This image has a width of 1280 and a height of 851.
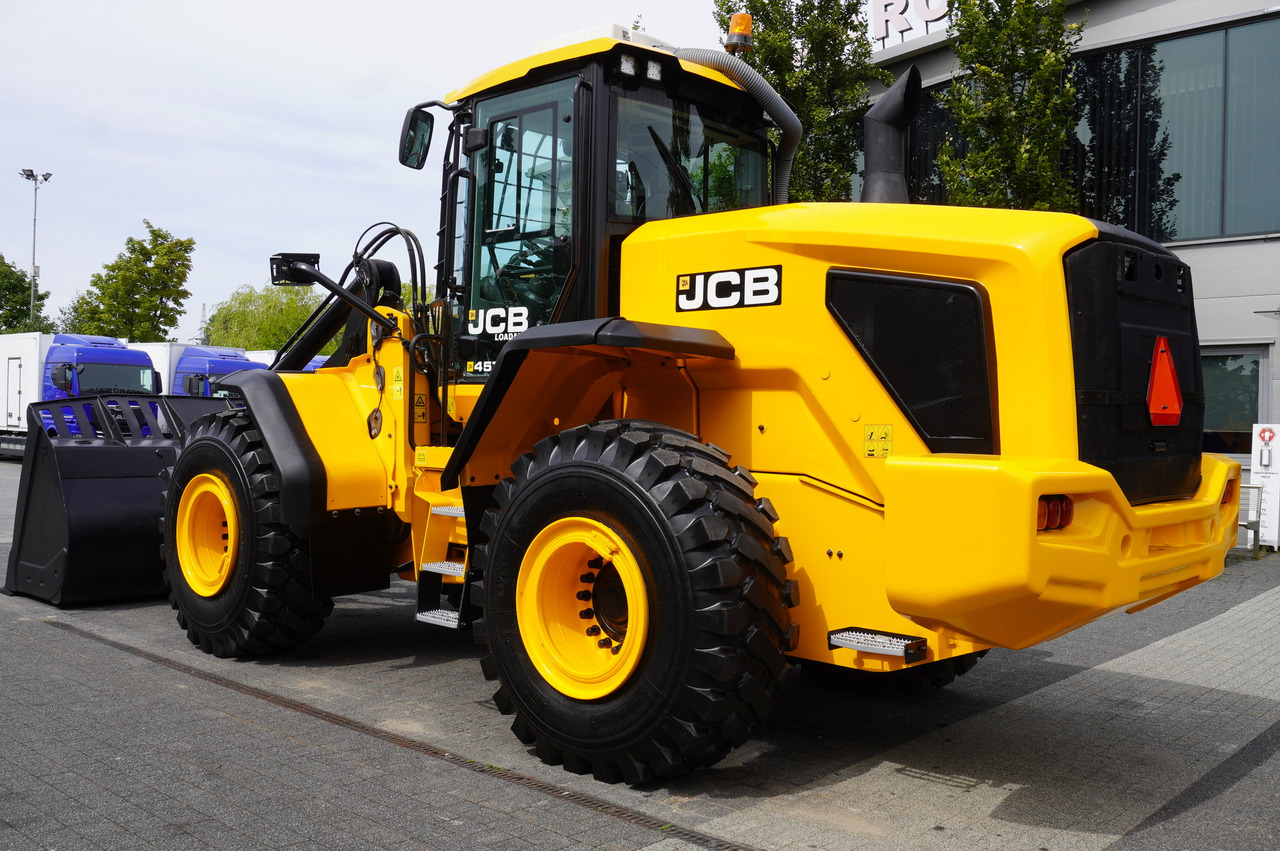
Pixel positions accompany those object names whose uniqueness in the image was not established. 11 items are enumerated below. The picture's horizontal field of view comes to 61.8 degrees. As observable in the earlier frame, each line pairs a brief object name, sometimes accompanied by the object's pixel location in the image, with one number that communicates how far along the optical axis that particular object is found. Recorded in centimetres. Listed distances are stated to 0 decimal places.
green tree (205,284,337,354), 5038
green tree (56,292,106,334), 4055
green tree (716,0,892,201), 1414
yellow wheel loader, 382
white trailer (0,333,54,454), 2570
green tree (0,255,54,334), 5428
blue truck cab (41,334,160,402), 2509
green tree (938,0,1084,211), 1248
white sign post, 1170
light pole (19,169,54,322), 5159
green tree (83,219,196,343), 3997
